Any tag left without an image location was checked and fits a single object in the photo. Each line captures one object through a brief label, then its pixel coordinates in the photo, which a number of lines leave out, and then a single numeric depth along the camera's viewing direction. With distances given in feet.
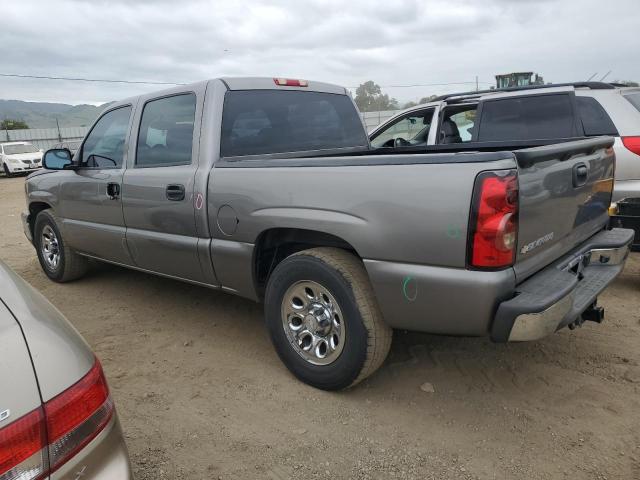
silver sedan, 3.96
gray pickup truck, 7.26
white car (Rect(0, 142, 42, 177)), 70.44
